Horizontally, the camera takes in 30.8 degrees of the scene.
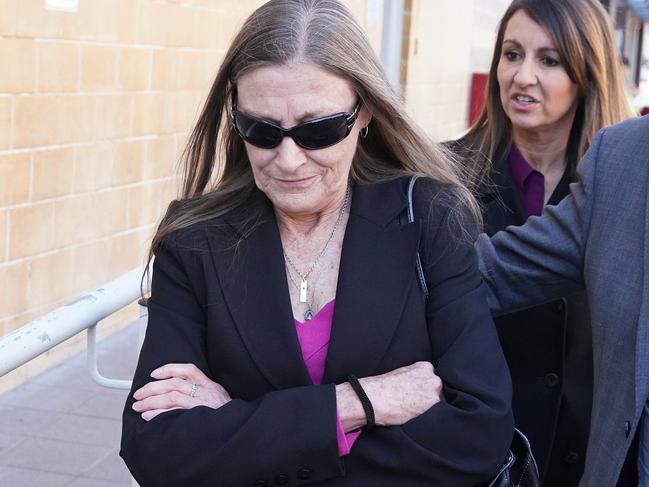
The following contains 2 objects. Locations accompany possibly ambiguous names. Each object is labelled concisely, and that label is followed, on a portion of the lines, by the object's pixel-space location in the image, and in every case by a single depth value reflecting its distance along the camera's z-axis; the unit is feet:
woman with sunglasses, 7.72
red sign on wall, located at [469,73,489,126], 40.04
